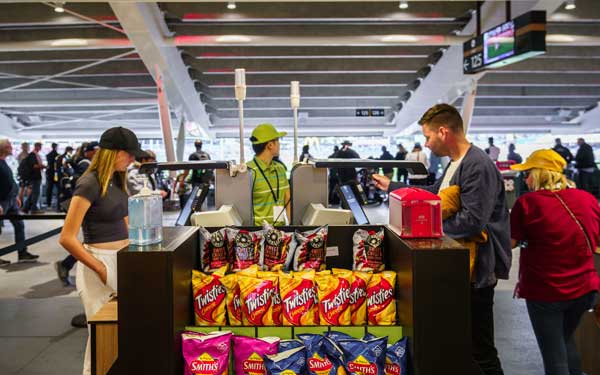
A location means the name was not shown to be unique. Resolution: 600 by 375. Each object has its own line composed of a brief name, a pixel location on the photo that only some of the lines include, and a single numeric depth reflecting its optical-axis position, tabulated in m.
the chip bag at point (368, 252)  1.92
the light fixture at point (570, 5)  8.50
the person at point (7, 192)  6.85
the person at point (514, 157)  14.99
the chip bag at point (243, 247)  1.94
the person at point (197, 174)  8.79
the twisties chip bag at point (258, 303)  1.68
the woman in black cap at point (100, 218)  2.64
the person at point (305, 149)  11.56
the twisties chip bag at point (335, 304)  1.67
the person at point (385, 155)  14.29
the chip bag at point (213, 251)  1.92
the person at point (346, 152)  11.49
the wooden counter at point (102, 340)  2.21
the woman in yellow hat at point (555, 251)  2.55
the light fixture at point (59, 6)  8.06
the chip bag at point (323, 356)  1.57
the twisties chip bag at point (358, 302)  1.69
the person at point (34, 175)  11.23
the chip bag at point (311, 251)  1.98
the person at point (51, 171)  12.06
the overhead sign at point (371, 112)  15.91
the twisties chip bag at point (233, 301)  1.71
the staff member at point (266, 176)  3.50
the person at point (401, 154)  13.61
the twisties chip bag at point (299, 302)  1.67
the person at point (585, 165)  12.77
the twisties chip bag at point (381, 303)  1.68
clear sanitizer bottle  1.63
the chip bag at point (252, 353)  1.59
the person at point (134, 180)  5.99
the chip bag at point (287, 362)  1.56
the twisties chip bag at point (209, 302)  1.72
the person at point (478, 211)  2.20
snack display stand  1.51
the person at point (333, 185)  12.61
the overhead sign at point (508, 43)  6.88
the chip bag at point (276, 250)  1.96
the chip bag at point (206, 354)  1.57
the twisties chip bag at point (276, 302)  1.70
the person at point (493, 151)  14.09
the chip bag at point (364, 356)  1.55
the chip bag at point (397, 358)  1.58
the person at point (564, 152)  13.30
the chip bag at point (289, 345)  1.60
